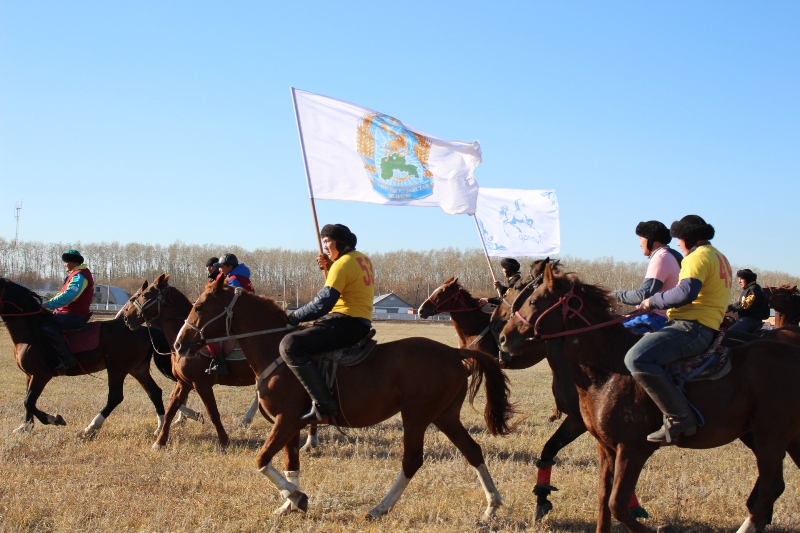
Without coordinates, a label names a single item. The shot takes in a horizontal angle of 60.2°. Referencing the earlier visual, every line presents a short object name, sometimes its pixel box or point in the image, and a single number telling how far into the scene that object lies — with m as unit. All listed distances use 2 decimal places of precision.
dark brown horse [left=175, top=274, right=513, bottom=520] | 6.91
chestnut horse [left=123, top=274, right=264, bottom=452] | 10.16
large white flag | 10.07
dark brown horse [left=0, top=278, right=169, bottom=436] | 10.71
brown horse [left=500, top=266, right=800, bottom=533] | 5.80
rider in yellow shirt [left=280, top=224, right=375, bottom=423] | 6.71
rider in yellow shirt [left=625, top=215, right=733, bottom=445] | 5.59
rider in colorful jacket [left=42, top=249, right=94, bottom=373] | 10.91
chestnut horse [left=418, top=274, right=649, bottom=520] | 6.81
